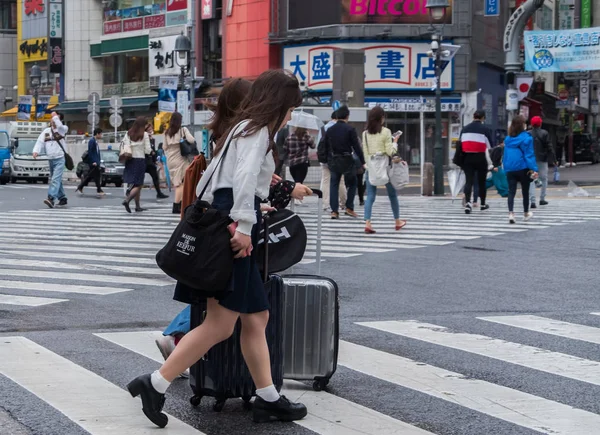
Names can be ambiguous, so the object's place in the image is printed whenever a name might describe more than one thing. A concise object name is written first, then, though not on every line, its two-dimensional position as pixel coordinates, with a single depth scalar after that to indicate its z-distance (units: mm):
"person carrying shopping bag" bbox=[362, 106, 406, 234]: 15234
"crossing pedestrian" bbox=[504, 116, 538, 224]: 17344
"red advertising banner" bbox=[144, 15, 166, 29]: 60344
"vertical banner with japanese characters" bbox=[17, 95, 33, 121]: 65625
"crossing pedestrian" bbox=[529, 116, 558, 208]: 22211
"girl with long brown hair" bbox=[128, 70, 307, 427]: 4781
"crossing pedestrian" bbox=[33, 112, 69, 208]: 21719
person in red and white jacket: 19234
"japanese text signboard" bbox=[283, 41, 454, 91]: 49312
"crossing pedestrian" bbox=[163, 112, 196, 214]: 17062
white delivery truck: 39125
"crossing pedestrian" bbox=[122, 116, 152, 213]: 19984
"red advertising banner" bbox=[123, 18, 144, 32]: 61906
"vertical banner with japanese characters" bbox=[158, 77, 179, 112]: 36969
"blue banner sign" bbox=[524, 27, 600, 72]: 33625
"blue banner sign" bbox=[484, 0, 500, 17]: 45438
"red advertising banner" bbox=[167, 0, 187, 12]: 58656
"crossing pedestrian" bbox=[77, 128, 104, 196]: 27484
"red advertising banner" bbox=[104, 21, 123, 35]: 63928
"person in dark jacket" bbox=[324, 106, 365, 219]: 17062
